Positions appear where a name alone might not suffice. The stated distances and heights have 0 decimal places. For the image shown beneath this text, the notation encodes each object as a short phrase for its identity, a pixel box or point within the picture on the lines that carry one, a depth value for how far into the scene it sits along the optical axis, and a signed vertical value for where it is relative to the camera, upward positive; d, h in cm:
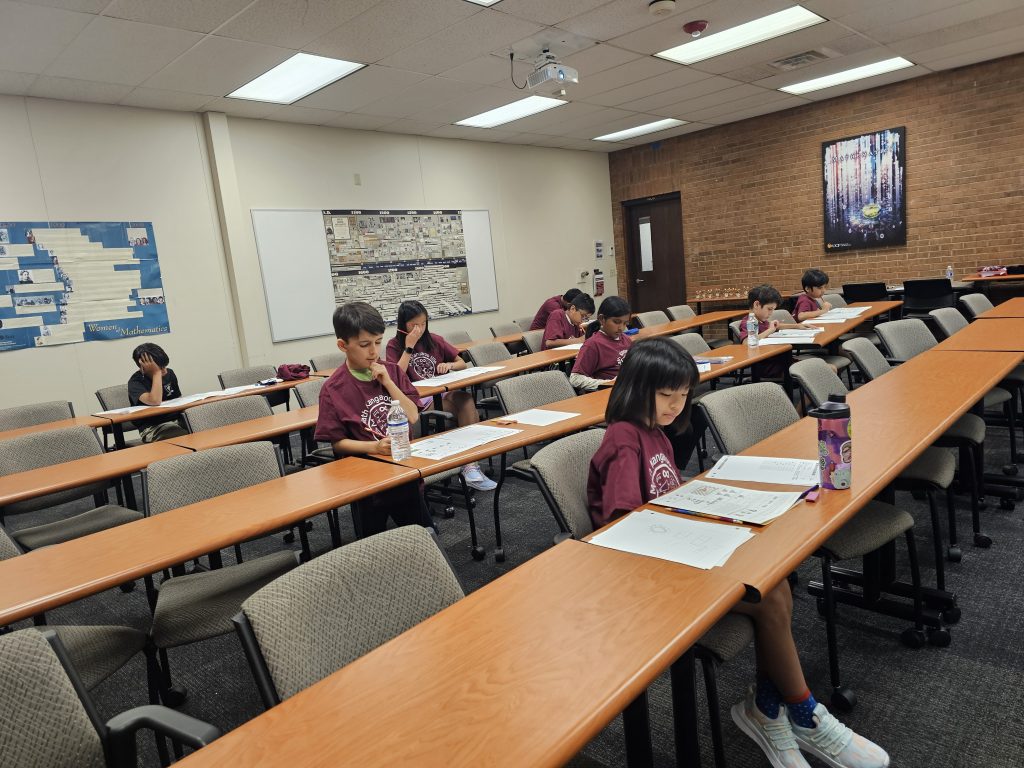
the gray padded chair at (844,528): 185 -85
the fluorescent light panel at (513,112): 641 +171
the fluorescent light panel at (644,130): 797 +171
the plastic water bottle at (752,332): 441 -52
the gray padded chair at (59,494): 273 -74
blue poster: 479 +35
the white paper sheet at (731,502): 153 -60
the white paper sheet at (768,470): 175 -61
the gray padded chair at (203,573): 182 -85
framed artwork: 725 +59
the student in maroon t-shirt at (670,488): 154 -64
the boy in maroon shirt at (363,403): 260 -44
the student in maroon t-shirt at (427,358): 425 -46
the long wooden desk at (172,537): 158 -61
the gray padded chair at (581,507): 143 -64
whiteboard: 609 +32
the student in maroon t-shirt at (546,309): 624 -31
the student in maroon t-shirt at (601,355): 379 -49
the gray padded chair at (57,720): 108 -66
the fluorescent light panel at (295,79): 474 +172
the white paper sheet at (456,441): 247 -61
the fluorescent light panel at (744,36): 489 +172
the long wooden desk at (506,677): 89 -61
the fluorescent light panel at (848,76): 641 +170
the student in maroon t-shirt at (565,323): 538 -39
